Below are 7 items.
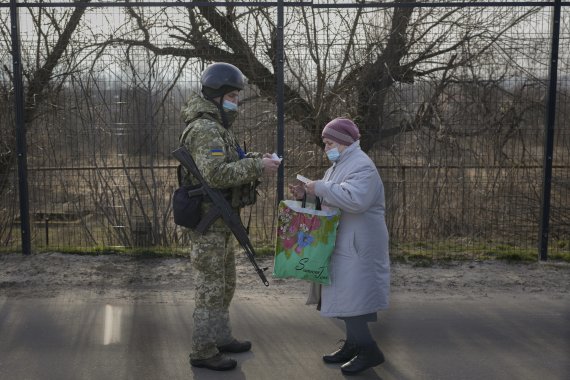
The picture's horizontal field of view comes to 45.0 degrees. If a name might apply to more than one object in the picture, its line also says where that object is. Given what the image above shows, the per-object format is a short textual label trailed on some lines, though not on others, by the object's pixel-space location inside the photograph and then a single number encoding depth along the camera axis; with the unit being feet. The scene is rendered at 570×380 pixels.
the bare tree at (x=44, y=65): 23.12
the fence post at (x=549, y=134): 22.15
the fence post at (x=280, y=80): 21.49
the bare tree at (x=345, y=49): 23.00
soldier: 13.82
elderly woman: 13.55
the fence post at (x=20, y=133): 22.13
